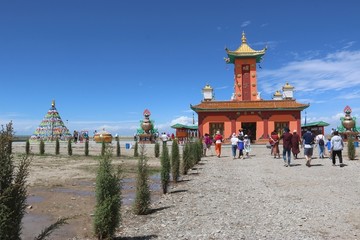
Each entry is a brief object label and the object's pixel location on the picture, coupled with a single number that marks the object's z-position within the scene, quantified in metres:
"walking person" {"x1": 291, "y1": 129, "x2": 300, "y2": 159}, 16.91
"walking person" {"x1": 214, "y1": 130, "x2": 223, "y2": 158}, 21.56
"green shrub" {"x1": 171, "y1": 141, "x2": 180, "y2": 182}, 12.46
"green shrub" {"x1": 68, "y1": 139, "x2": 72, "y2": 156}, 26.94
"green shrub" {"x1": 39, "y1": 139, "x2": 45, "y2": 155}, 27.81
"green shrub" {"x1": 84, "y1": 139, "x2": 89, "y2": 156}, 26.34
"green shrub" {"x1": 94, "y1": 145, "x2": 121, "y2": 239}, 5.87
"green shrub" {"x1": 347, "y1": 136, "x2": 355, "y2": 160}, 18.62
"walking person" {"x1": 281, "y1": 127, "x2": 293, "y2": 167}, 15.92
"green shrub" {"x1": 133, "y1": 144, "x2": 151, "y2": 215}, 7.87
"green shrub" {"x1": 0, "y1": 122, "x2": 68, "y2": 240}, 4.02
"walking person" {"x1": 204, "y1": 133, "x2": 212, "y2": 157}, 24.06
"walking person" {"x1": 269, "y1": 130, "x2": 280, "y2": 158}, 20.31
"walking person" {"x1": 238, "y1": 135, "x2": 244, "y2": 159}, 20.88
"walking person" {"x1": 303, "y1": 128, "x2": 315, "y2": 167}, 15.77
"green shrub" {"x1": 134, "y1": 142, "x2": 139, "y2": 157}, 24.04
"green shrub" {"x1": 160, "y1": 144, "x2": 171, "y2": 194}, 10.40
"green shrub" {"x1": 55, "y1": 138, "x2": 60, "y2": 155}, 27.73
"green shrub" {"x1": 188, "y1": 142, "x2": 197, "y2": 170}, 16.47
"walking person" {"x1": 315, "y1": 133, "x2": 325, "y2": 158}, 19.62
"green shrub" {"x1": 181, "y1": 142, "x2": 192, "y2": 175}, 14.71
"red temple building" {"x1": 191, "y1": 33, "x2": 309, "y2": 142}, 36.28
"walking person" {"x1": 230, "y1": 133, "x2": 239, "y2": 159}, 20.73
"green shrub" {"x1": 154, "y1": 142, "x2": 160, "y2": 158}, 24.42
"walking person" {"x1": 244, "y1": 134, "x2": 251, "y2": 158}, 21.92
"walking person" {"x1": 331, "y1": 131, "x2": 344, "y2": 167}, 15.55
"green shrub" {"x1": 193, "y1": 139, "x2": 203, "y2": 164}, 18.45
